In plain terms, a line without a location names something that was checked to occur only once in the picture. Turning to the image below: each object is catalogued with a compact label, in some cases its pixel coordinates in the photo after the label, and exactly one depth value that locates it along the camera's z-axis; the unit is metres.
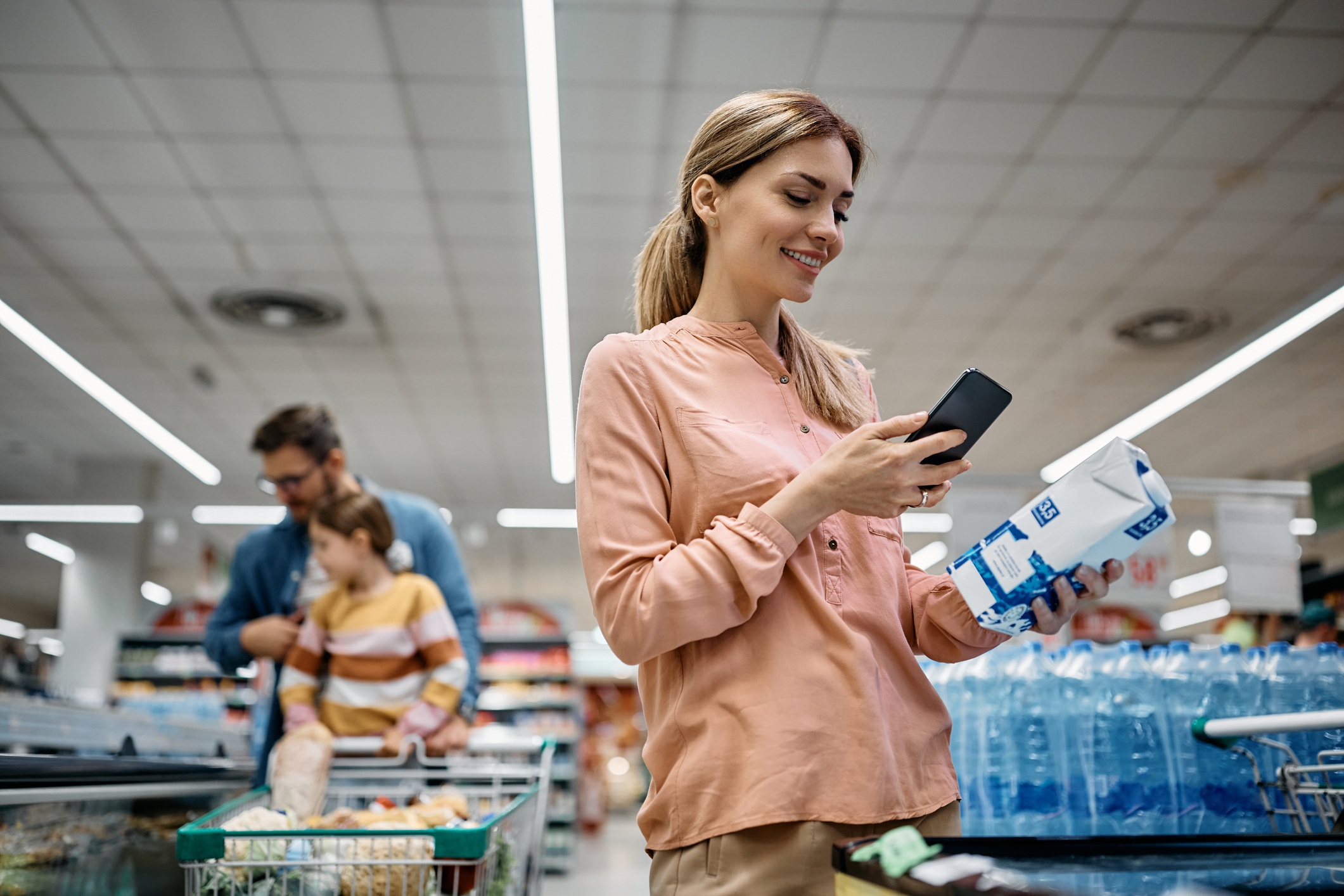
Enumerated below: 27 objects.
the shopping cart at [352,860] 1.52
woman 1.10
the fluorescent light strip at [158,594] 18.73
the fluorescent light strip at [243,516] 11.00
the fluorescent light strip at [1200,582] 15.36
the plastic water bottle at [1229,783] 2.00
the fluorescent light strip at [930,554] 13.74
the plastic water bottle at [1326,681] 2.14
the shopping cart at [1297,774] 1.53
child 2.52
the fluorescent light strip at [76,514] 9.97
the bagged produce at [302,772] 2.04
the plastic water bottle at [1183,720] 2.01
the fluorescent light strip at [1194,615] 17.78
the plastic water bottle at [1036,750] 2.07
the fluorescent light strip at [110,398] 8.11
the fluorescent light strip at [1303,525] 11.84
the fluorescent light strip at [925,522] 12.80
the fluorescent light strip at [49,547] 15.05
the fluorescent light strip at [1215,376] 6.92
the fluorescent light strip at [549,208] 4.66
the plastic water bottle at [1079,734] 2.04
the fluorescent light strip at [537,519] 12.91
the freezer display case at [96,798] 1.82
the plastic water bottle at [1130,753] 2.02
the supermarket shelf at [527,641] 11.79
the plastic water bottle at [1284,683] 2.13
